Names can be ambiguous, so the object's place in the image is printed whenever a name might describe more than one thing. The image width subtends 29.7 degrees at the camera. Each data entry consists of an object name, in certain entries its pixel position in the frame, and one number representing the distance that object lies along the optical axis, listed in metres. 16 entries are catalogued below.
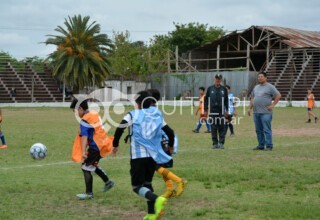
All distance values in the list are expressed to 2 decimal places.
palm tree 58.34
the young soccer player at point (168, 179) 8.94
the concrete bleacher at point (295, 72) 53.91
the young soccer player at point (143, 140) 7.68
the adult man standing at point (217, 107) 15.68
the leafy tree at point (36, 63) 64.25
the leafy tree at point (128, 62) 66.06
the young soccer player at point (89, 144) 8.92
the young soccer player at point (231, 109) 20.85
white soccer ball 11.12
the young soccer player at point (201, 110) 22.24
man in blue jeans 15.31
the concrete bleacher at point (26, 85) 59.38
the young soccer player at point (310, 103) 28.76
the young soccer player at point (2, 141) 16.75
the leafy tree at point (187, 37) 81.44
